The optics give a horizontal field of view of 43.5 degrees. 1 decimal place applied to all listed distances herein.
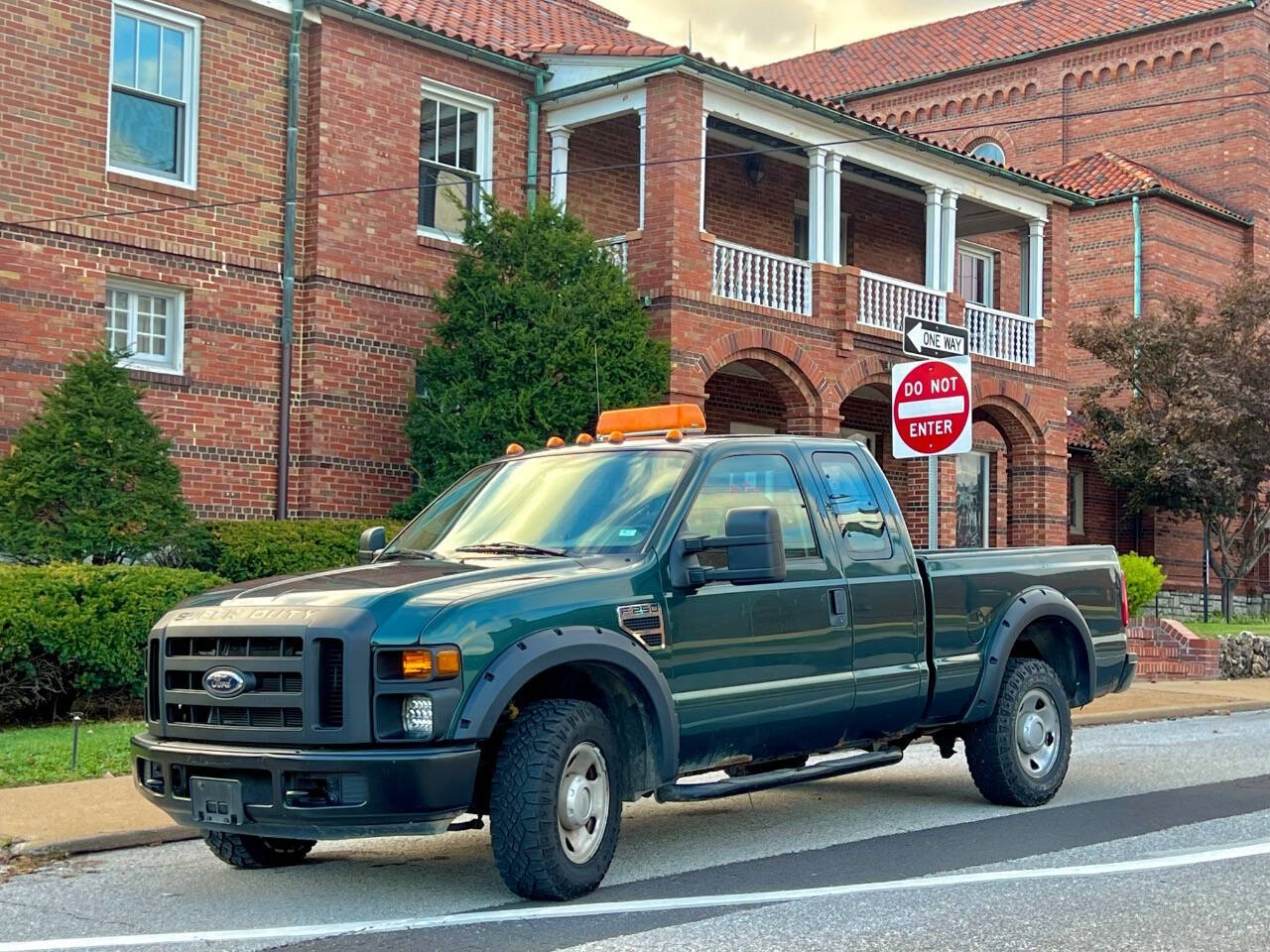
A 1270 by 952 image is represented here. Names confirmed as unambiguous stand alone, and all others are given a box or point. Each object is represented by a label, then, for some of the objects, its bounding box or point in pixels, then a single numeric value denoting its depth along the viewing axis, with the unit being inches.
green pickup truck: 236.8
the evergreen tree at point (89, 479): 525.0
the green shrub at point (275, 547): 597.6
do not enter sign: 471.5
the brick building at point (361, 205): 623.2
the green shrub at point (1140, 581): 882.1
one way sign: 540.9
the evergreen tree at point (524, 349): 651.5
